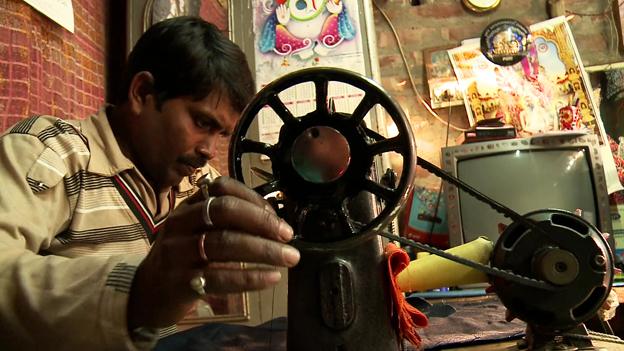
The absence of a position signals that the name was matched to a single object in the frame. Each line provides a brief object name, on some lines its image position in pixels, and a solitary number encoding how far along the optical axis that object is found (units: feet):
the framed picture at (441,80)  9.23
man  1.70
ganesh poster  7.14
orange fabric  2.69
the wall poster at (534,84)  8.87
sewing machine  2.42
